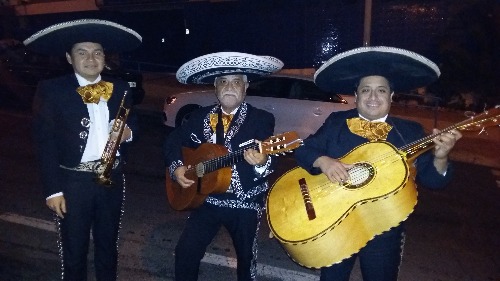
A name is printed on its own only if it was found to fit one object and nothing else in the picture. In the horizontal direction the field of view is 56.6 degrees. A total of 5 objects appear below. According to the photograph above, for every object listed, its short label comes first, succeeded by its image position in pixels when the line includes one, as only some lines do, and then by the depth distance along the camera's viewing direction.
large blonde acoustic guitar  2.82
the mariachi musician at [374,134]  2.96
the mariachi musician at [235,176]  3.52
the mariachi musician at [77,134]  3.39
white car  9.20
